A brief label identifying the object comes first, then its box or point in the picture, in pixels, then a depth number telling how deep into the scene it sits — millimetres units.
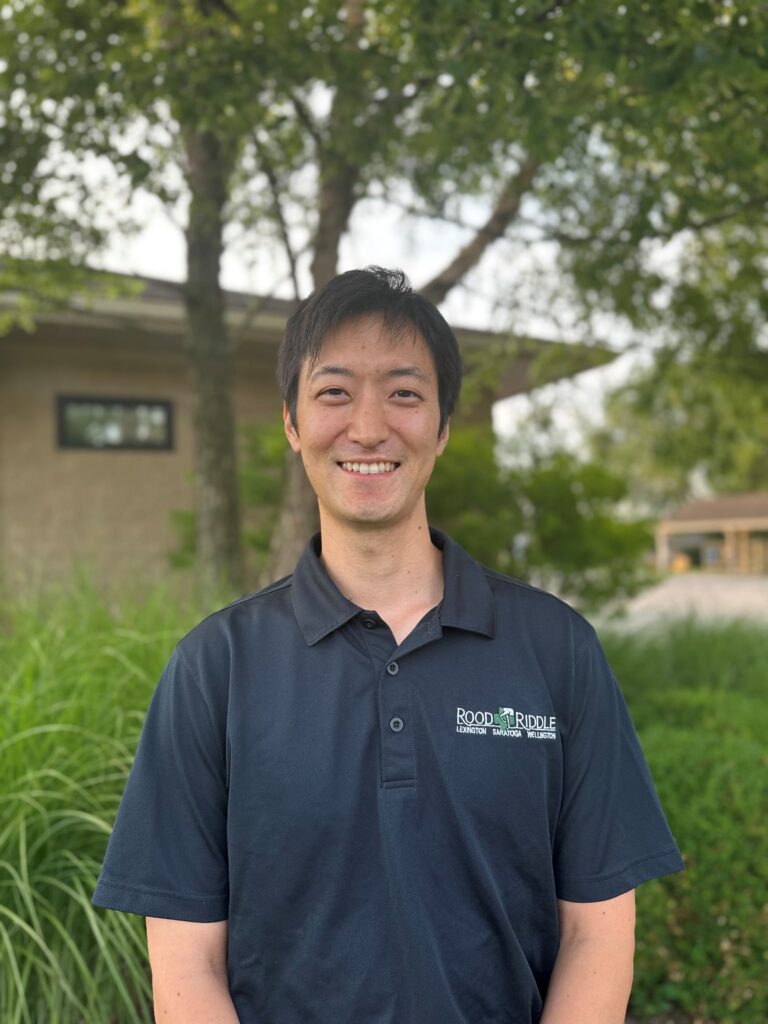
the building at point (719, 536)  48406
